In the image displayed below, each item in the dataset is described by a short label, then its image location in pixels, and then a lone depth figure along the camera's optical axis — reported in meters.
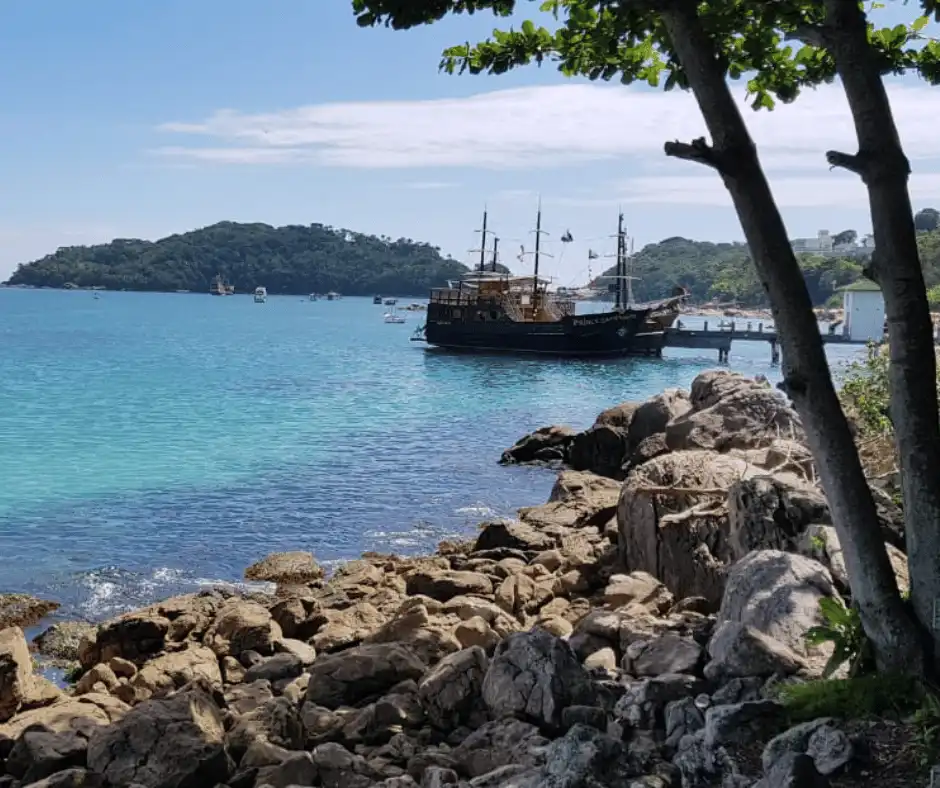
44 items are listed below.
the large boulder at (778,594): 6.29
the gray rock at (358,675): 7.28
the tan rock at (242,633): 9.61
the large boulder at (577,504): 15.39
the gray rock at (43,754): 6.48
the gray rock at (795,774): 4.36
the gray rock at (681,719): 5.48
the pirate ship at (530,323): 70.44
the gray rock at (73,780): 6.09
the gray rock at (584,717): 5.81
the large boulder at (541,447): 26.88
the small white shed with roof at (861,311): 69.81
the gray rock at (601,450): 23.84
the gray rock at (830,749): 4.67
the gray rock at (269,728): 6.50
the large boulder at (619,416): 25.19
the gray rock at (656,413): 21.84
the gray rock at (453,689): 6.55
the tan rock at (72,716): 7.10
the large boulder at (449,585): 11.21
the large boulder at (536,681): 6.06
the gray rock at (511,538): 14.02
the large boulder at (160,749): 6.00
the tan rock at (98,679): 9.04
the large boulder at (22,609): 13.27
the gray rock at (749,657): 5.96
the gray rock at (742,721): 5.15
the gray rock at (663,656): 6.49
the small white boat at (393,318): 142.91
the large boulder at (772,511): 8.30
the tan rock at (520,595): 10.59
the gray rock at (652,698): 5.80
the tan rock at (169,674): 8.55
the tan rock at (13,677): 8.61
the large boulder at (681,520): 9.91
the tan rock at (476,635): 8.42
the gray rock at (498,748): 5.63
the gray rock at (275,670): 8.43
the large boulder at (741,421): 15.33
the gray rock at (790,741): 4.74
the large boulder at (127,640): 10.48
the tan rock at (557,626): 9.02
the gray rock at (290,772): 5.96
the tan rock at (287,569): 14.90
